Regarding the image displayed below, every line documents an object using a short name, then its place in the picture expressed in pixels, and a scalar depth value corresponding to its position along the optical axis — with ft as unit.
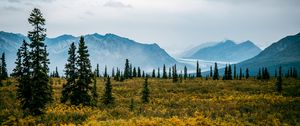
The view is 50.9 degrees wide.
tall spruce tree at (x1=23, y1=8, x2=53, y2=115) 99.40
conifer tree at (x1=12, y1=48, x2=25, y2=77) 127.89
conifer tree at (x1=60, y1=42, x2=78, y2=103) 134.10
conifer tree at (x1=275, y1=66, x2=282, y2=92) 194.64
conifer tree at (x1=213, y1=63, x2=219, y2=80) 354.45
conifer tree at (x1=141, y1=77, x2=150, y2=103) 153.28
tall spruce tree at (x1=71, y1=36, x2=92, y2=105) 130.52
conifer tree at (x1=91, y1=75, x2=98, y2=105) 141.38
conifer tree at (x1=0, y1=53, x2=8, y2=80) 302.94
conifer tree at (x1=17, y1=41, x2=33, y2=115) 102.06
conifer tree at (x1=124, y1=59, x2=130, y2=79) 399.98
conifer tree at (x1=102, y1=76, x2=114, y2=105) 142.20
